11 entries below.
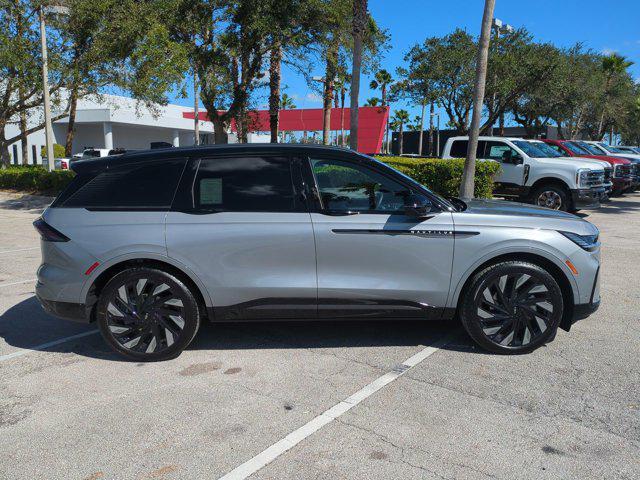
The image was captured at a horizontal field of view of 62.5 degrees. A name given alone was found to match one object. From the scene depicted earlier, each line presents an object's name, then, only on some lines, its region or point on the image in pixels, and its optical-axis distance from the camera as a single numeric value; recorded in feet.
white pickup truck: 42.24
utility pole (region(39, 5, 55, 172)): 58.39
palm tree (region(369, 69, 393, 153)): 174.86
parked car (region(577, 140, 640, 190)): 60.21
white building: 148.46
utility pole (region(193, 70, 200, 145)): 52.54
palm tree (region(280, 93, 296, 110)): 219.32
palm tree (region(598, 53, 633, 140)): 128.98
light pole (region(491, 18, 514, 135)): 90.41
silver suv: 13.99
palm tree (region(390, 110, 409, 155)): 258.16
